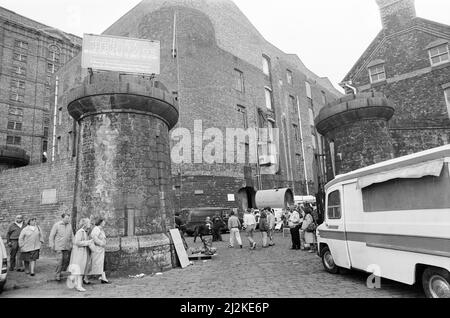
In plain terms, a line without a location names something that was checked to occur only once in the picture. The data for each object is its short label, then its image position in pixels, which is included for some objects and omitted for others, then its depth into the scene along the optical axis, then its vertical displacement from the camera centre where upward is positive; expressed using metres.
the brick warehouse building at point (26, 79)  43.19 +20.00
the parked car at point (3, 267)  6.72 -1.04
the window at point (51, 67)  48.85 +23.04
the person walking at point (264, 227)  13.32 -0.79
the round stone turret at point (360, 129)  11.08 +2.70
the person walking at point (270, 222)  14.10 -0.62
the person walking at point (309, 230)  11.45 -0.85
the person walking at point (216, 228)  16.08 -0.91
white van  4.59 -0.29
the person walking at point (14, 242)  9.63 -0.74
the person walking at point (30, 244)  8.88 -0.75
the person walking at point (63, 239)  7.99 -0.59
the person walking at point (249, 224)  13.00 -0.62
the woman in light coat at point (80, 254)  6.85 -0.88
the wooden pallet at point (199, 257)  10.57 -1.55
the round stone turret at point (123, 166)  8.30 +1.32
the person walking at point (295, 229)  12.37 -0.86
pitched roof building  19.09 +8.97
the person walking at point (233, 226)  13.56 -0.71
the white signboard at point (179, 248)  9.12 -1.06
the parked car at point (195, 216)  18.59 -0.32
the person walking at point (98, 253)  7.27 -0.90
